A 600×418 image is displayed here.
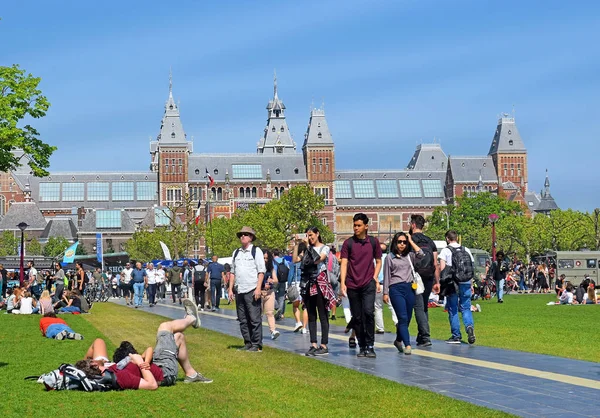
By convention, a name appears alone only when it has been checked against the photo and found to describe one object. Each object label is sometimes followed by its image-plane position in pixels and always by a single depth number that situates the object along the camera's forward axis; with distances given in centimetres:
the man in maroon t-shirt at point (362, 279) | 1376
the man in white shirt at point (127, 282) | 4056
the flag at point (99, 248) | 6688
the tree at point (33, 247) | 12788
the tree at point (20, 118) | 3556
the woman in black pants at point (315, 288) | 1466
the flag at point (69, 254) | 4871
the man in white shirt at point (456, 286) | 1569
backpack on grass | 1027
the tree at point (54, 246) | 12694
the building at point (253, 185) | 14788
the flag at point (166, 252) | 5706
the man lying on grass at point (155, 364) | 1040
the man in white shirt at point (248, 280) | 1514
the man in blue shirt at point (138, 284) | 3636
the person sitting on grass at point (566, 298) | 3141
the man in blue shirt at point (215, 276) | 3098
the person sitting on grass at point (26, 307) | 2919
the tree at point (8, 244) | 12081
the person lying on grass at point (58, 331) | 1789
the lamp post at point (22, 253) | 3880
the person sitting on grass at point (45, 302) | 2342
